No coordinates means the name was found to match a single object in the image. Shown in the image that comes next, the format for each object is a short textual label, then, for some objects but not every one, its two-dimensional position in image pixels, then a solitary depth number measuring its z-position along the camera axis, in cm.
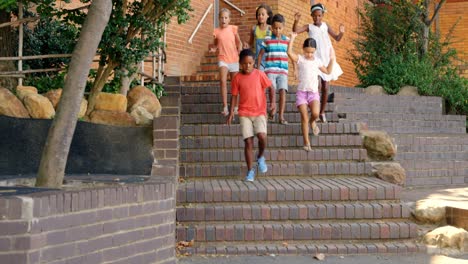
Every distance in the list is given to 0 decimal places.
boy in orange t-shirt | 680
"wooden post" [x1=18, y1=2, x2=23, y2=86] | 694
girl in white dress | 822
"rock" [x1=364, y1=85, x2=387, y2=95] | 1253
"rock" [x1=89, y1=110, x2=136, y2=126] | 667
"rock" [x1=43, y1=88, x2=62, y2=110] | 660
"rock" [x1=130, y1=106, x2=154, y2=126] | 675
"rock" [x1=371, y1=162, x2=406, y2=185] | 727
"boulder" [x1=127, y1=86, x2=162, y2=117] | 729
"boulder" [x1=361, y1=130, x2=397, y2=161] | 764
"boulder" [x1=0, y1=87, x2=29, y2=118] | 597
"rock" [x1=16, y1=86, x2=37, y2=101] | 642
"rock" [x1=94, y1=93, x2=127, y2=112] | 700
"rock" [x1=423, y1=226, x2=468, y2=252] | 570
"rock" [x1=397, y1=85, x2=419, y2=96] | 1252
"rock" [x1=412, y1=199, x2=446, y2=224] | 616
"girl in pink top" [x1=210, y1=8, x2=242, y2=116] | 802
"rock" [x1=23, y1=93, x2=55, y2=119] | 623
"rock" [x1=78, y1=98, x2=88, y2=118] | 671
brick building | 1191
